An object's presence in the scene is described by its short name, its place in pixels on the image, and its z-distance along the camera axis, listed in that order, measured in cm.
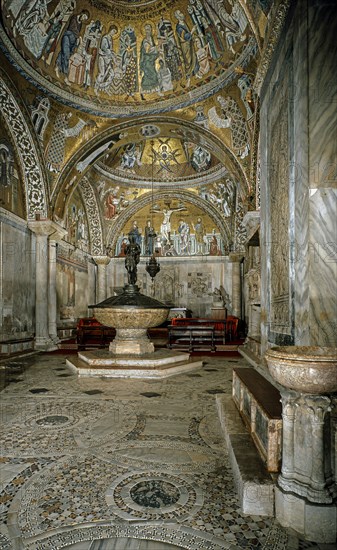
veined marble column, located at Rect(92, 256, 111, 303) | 1988
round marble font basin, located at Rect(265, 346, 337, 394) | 219
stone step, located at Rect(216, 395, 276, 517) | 250
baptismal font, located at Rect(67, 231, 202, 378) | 754
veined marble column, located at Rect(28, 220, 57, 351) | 1202
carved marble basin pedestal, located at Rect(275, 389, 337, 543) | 226
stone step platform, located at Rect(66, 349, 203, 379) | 749
